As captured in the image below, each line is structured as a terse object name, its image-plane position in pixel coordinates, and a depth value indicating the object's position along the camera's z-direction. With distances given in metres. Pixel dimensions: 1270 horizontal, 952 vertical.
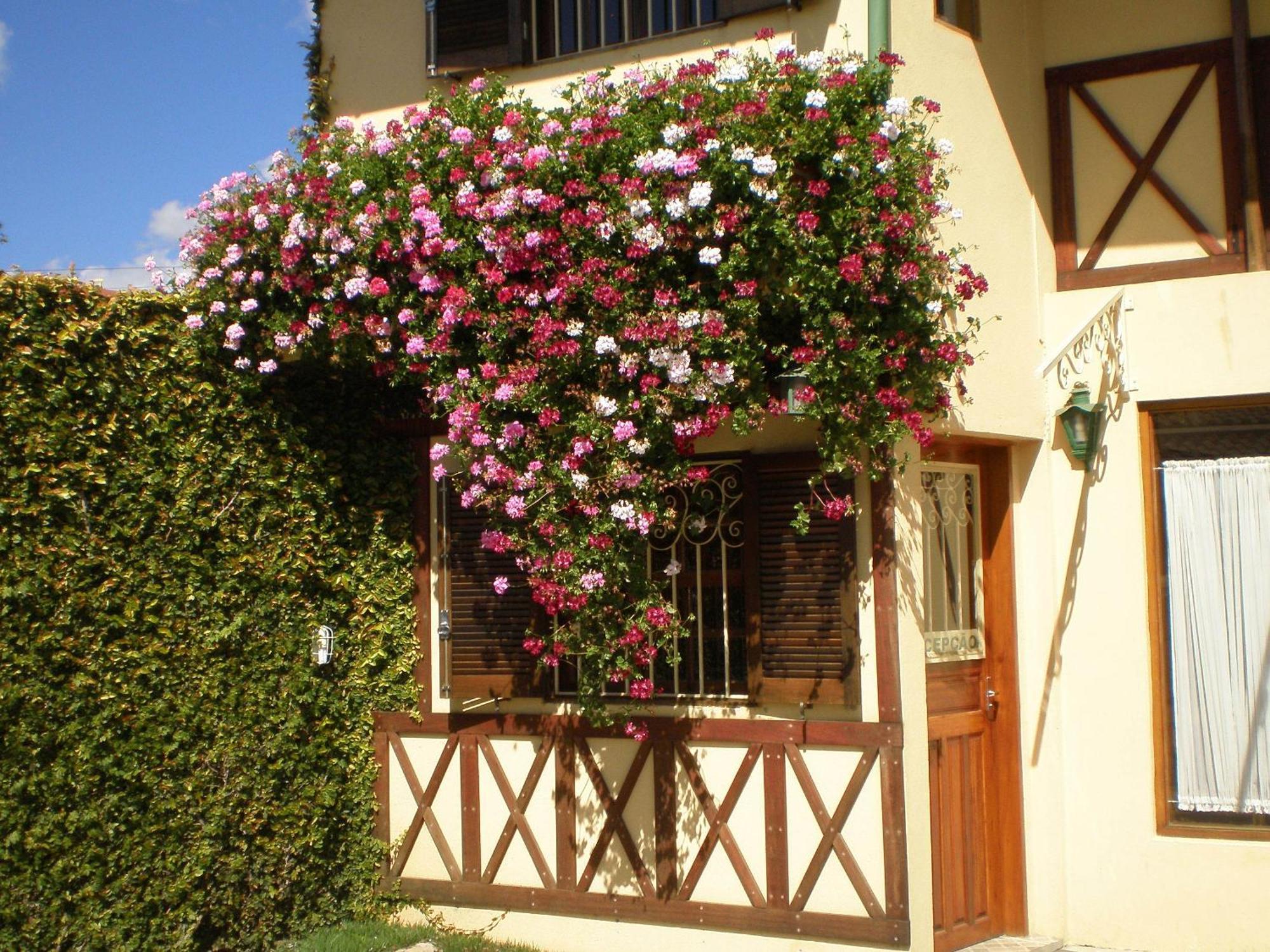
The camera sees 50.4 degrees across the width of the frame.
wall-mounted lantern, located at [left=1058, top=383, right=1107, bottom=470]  7.34
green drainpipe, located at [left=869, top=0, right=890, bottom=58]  6.50
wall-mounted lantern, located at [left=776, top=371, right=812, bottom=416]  6.05
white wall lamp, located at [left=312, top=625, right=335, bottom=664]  7.32
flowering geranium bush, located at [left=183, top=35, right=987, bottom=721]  5.89
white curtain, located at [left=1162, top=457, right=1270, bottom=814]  7.09
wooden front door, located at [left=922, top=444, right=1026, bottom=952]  7.03
